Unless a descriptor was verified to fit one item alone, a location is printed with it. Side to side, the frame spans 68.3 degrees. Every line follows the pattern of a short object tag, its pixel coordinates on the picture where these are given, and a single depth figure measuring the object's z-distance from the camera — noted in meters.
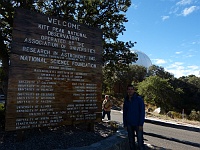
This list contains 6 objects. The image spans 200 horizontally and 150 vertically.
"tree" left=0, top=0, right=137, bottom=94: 5.58
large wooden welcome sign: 3.65
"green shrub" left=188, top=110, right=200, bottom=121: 16.46
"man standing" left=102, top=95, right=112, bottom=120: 7.57
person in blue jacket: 3.67
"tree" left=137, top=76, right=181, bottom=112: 19.69
